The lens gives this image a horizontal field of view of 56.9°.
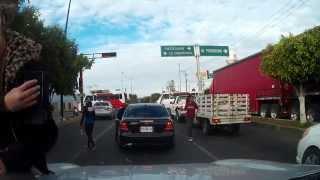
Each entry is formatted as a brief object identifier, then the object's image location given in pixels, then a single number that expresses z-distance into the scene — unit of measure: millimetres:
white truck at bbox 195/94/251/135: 11974
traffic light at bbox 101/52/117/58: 25990
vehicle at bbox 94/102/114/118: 21665
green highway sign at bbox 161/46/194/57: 25234
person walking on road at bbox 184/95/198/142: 11015
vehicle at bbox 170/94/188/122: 17486
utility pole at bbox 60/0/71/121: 17976
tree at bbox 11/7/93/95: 13272
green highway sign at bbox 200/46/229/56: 25485
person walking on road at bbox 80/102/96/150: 8955
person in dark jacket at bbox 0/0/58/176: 1223
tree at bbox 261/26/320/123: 12852
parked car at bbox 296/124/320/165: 4933
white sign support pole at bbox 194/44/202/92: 24692
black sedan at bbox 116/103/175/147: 8599
